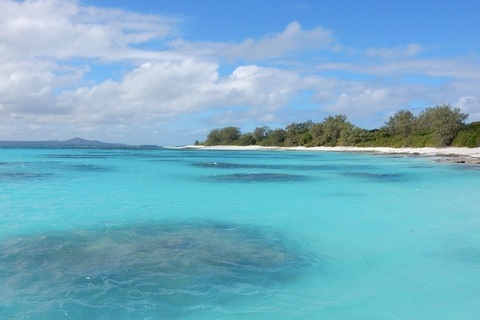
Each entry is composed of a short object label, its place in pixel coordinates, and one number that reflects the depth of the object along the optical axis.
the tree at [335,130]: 107.19
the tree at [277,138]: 138.25
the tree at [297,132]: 129.62
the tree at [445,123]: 70.31
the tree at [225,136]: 164.50
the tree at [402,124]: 95.56
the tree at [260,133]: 152.00
